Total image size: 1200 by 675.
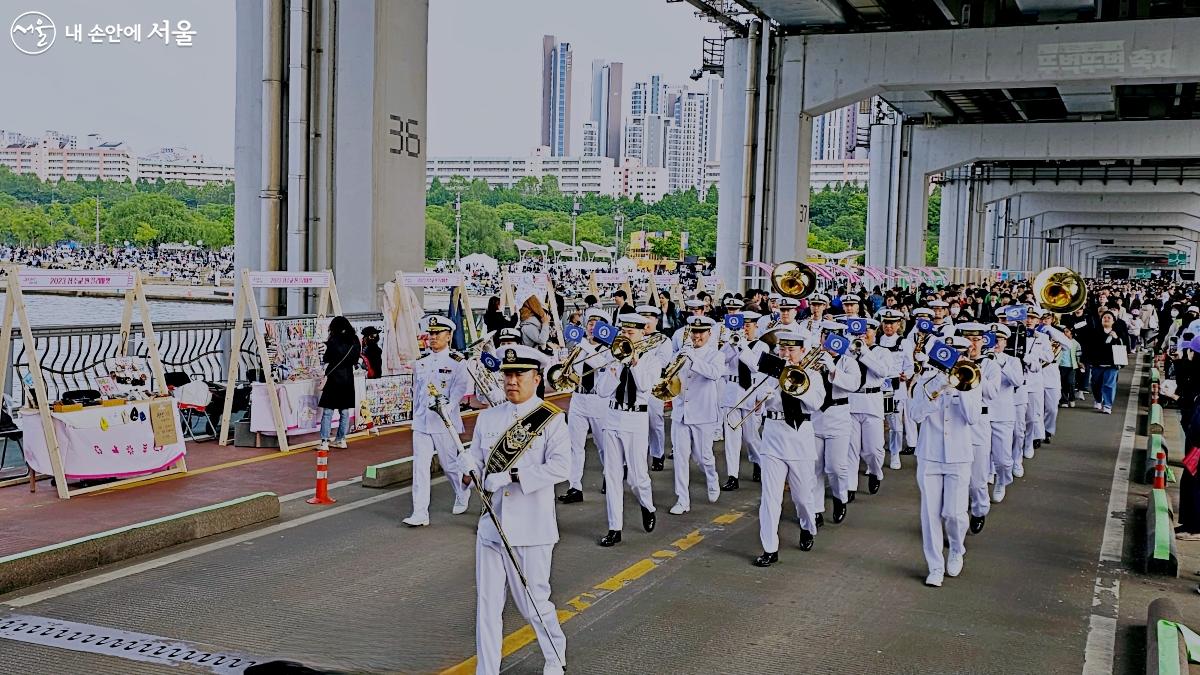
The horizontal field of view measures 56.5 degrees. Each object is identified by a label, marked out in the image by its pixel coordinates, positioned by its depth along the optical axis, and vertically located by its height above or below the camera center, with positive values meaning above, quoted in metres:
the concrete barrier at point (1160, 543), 9.58 -2.21
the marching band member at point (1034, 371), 15.74 -1.13
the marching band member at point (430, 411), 10.58 -1.25
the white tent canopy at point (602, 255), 70.17 +2.45
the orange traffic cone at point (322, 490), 11.43 -2.21
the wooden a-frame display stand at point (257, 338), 14.12 -0.82
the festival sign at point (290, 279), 14.52 -0.07
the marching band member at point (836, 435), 11.12 -1.49
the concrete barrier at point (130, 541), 8.28 -2.22
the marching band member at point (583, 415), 10.96 -1.35
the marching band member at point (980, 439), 10.39 -1.41
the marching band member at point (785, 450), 9.51 -1.43
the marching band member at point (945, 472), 9.07 -1.49
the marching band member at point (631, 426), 10.52 -1.36
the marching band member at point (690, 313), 14.81 -0.45
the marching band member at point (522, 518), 6.25 -1.37
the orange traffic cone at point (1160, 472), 11.78 -1.90
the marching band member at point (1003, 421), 12.81 -1.51
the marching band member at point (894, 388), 14.52 -1.37
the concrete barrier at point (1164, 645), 6.59 -2.19
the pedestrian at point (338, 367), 14.01 -1.15
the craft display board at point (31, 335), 10.99 -0.61
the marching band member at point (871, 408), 12.91 -1.42
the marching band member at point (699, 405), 11.84 -1.31
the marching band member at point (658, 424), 11.52 -1.75
